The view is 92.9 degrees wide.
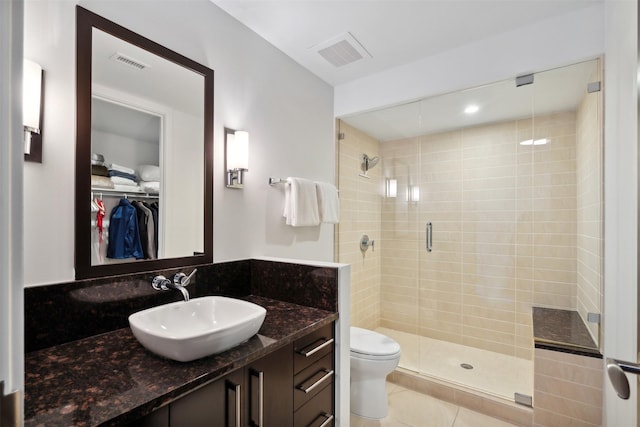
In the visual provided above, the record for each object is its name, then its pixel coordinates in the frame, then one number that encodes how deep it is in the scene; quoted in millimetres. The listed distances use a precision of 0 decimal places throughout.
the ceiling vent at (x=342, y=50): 2107
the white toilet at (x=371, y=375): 1917
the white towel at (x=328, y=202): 2342
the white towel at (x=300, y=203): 2107
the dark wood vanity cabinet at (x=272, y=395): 901
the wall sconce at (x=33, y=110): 1049
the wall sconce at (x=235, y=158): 1771
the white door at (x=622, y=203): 888
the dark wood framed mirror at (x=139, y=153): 1226
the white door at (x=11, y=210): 378
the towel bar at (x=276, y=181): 2064
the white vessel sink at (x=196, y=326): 937
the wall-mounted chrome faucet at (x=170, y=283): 1381
